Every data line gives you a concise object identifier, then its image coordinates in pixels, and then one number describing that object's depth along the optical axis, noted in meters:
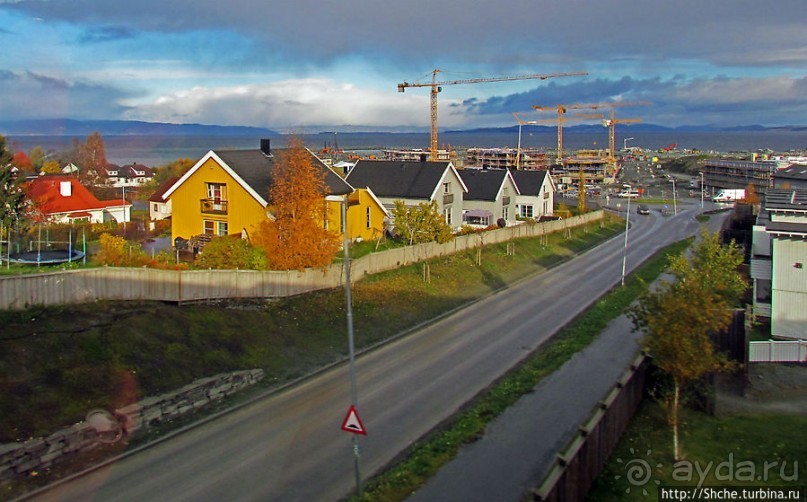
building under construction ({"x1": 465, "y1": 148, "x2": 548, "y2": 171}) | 176.25
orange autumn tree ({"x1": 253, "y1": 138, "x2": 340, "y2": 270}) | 29.36
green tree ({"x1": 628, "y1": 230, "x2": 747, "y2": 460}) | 16.45
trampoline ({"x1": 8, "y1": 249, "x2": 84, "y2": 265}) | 26.52
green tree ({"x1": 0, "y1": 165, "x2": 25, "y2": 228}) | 36.31
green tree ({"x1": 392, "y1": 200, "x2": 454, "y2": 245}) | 40.25
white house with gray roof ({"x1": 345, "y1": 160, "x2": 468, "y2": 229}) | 53.09
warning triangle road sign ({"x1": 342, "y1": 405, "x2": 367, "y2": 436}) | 14.66
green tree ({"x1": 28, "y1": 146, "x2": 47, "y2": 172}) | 95.62
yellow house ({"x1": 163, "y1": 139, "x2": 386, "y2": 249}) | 35.88
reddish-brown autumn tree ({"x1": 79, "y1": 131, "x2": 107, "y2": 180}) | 94.50
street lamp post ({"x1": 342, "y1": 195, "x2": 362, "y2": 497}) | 14.68
